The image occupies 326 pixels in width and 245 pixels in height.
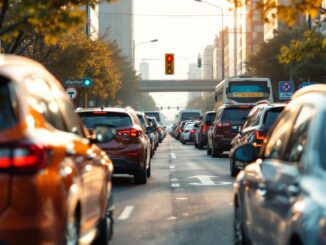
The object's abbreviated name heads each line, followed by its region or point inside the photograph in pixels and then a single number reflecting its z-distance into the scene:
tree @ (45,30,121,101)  40.38
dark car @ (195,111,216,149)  39.60
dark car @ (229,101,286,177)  18.80
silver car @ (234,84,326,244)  4.99
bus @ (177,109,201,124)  89.12
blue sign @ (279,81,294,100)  46.40
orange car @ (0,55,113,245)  5.59
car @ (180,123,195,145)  57.88
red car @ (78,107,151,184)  18.05
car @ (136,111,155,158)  33.47
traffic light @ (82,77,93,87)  42.50
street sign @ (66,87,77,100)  41.03
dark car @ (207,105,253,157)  28.56
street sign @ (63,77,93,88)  41.19
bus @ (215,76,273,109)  48.00
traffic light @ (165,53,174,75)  52.56
